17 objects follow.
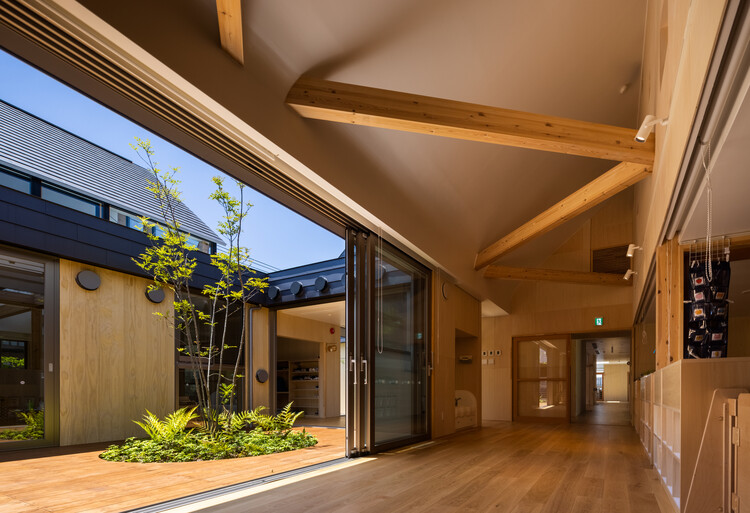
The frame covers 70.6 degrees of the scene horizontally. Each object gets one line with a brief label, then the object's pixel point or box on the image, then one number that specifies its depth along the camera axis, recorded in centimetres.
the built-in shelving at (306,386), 1294
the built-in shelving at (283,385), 1350
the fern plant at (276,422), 766
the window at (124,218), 841
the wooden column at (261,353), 1015
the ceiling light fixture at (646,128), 353
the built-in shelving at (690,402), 314
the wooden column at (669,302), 470
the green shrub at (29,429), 621
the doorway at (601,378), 1194
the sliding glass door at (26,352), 621
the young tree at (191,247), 663
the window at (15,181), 659
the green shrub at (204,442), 577
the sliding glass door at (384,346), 579
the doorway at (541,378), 1099
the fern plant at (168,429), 615
